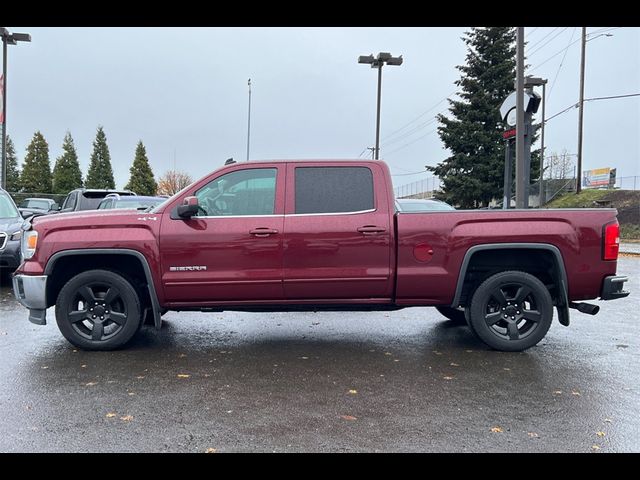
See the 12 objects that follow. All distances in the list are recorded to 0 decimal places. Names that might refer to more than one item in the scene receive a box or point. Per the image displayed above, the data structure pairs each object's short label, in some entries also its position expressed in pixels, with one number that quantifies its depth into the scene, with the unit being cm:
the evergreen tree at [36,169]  4931
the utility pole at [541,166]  3234
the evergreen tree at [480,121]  2791
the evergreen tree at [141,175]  5762
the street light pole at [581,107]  2964
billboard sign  4372
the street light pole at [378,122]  2145
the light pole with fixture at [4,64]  1894
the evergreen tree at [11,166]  5449
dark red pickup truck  484
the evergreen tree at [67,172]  4931
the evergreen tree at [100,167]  5403
